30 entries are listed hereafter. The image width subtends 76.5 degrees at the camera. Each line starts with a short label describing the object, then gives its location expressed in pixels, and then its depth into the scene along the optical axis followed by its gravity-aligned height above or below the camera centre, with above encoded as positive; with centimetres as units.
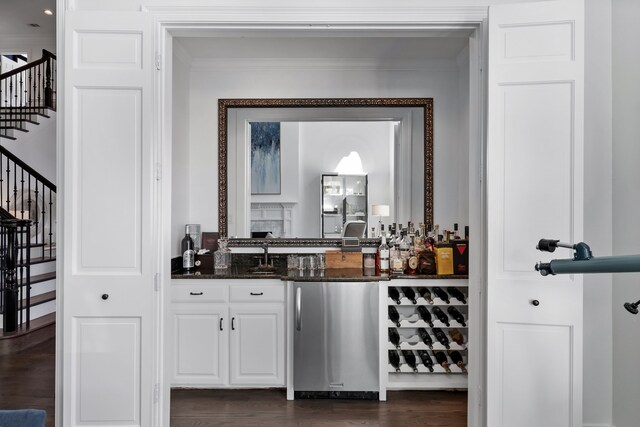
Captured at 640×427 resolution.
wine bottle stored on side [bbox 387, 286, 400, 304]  319 -64
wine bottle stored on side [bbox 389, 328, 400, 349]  316 -97
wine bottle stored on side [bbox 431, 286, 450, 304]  319 -63
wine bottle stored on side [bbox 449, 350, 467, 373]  312 -113
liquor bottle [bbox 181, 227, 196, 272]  341 -35
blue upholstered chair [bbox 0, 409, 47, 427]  112 -57
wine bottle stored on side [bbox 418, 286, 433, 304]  318 -63
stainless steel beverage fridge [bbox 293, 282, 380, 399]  304 -93
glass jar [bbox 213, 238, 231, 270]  350 -38
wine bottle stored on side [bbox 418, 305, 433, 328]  317 -79
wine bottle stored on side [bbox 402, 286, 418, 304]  317 -63
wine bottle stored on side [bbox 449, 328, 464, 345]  316 -96
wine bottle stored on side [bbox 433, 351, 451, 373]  313 -114
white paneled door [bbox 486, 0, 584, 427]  210 +5
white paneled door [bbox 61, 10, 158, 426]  219 -5
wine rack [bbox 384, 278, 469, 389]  315 -100
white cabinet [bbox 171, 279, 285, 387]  312 -98
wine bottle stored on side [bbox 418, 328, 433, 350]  316 -98
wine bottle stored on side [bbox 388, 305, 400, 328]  316 -81
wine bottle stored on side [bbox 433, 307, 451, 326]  316 -80
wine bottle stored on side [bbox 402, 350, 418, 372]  315 -113
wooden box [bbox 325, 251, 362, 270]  341 -38
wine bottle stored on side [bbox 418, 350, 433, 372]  313 -114
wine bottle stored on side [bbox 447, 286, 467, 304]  320 -63
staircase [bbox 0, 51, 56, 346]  438 -8
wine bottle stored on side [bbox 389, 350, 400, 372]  316 -115
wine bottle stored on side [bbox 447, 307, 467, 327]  314 -79
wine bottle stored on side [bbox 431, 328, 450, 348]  315 -96
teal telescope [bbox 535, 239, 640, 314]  116 -15
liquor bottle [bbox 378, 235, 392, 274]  328 -37
